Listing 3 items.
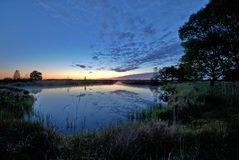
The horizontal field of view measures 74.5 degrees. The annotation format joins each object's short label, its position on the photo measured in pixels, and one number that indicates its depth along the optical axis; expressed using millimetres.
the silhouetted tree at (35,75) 87125
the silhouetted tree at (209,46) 16250
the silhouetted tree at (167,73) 77938
